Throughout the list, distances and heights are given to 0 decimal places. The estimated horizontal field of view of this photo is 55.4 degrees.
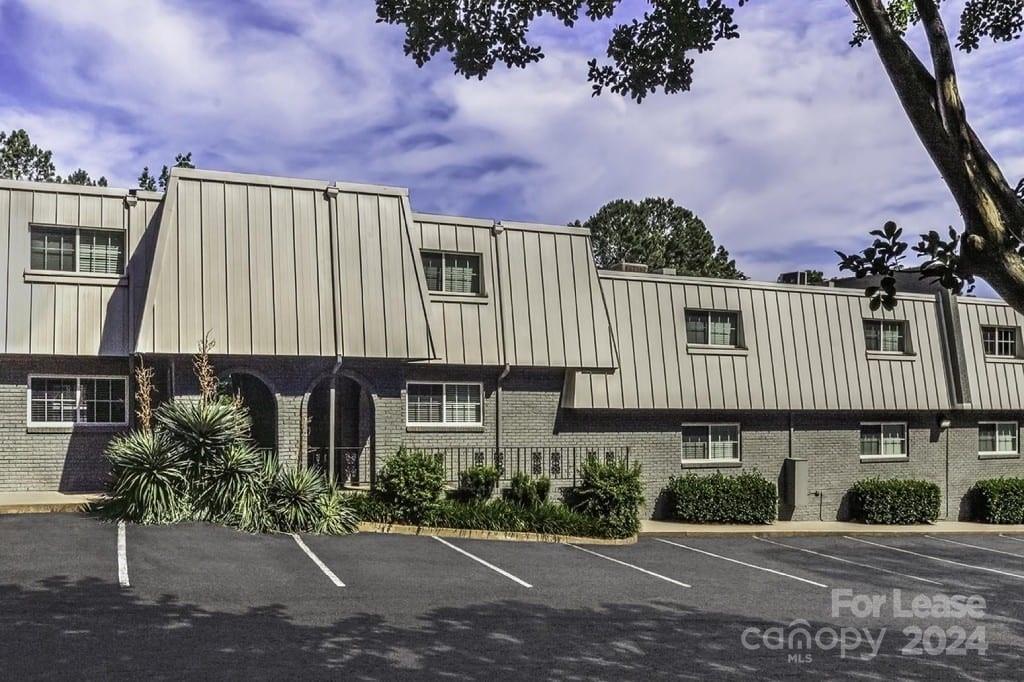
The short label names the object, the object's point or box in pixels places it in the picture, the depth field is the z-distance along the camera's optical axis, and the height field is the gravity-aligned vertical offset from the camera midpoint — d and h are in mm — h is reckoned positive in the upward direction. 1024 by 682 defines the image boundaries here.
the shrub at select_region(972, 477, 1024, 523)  27797 -1819
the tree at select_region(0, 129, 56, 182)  46375 +15445
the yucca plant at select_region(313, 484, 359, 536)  17469 -872
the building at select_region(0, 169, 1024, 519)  19031 +2499
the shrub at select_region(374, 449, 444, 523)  18703 -447
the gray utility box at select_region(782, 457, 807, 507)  25281 -920
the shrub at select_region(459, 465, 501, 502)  20219 -460
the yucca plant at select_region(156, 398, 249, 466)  17266 +795
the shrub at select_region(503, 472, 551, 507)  20531 -679
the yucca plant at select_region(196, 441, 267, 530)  17016 -296
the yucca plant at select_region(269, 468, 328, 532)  17312 -552
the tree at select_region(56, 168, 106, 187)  46609 +14415
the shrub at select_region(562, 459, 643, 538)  20312 -864
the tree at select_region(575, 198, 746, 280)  53250 +11867
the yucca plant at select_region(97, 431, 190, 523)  16547 -103
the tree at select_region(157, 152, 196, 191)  43312 +13914
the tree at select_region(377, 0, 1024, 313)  5305 +2849
